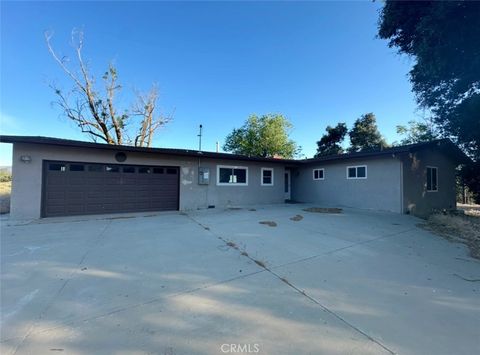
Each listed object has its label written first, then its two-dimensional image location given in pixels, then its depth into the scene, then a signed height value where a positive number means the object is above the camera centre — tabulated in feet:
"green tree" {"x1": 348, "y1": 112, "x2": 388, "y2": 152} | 76.74 +17.73
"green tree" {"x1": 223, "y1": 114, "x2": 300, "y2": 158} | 94.00 +20.23
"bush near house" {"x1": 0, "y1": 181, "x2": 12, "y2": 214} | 32.09 -2.80
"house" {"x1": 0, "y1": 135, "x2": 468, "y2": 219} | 27.27 +0.96
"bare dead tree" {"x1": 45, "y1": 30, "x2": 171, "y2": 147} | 54.49 +20.46
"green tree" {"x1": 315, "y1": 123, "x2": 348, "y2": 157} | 81.82 +17.00
